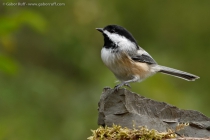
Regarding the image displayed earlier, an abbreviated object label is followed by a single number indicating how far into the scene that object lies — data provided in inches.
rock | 257.8
